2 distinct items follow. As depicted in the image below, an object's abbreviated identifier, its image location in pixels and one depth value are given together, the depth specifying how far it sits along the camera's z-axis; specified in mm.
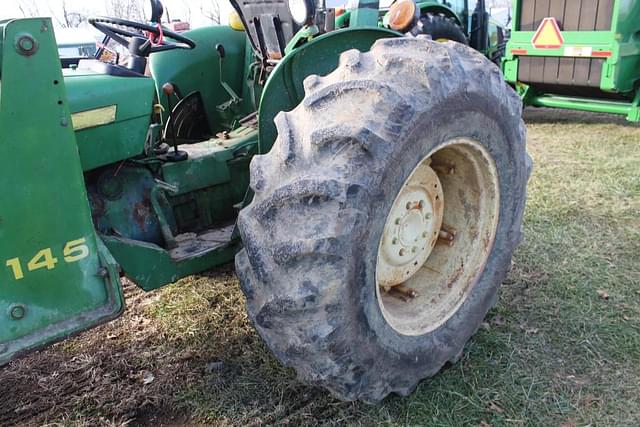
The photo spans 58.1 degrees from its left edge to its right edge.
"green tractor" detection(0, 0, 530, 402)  1712
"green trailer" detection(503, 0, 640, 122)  6137
